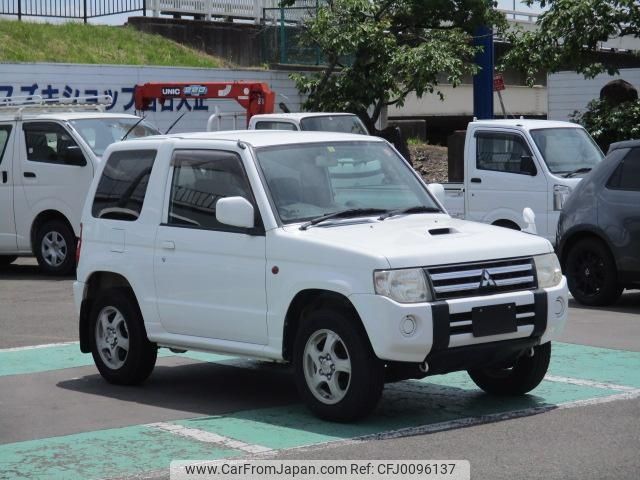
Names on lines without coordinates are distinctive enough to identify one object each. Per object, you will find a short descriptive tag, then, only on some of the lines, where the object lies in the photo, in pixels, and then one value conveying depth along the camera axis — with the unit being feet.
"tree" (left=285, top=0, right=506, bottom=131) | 90.02
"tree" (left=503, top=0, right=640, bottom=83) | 80.48
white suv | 25.27
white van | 57.11
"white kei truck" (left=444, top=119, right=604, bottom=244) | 56.08
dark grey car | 43.65
